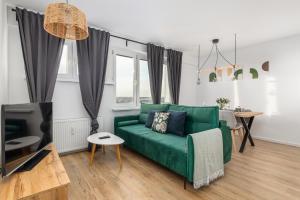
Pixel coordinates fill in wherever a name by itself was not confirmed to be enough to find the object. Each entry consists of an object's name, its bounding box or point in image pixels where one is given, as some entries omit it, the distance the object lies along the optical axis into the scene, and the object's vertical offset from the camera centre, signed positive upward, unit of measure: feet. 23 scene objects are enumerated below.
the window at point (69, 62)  9.73 +2.28
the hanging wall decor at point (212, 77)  16.67 +2.36
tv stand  3.32 -1.96
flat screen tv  3.64 -0.96
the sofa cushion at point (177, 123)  8.66 -1.34
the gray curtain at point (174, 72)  14.68 +2.57
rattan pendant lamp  4.67 +2.51
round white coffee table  7.60 -2.07
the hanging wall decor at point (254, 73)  13.65 +2.29
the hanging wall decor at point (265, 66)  13.03 +2.73
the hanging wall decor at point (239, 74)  14.57 +2.33
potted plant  12.62 -0.27
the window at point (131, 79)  12.21 +1.60
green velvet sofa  6.37 -2.05
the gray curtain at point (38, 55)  7.94 +2.30
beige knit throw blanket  6.10 -2.37
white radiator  9.03 -2.09
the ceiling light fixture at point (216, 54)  13.83 +4.60
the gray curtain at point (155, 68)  13.09 +2.57
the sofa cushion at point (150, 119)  10.34 -1.32
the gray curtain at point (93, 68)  9.74 +1.93
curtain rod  11.54 +4.57
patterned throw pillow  9.19 -1.38
